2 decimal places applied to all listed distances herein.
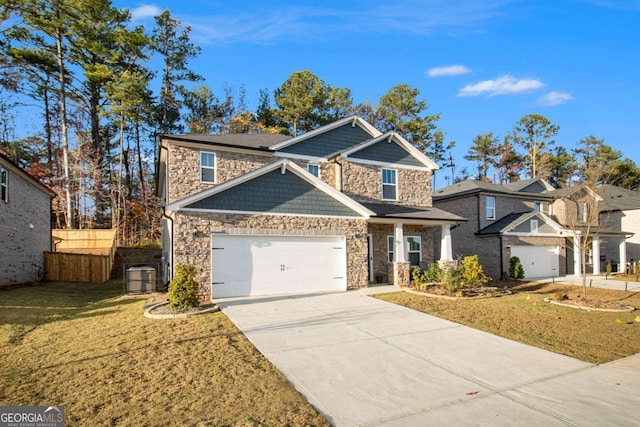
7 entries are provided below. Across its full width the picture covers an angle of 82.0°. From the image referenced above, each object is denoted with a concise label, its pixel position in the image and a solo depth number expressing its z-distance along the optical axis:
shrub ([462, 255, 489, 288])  14.26
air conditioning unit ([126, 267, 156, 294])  13.42
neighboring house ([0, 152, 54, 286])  15.19
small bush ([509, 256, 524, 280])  20.34
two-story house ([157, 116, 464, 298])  12.39
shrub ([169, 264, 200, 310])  9.75
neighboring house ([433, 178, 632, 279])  21.50
